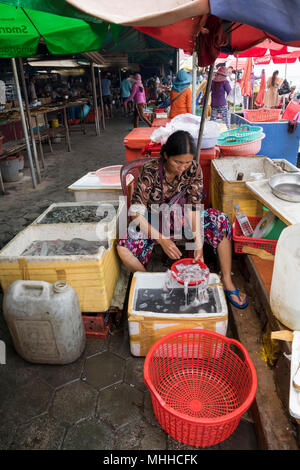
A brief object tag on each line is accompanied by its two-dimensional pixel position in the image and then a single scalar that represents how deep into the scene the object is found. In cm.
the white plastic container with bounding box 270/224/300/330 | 178
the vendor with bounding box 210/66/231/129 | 745
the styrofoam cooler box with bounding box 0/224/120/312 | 224
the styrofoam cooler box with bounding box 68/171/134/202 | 351
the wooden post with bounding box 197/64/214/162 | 258
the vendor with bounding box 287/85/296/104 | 1388
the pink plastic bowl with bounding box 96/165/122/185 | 362
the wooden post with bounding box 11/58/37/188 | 516
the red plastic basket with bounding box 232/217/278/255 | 260
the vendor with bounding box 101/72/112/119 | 1397
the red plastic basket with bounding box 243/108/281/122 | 860
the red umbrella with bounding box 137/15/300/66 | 206
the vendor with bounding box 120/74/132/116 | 1159
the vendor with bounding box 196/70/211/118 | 766
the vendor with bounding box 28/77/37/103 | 1177
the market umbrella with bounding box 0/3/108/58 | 385
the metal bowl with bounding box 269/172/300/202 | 250
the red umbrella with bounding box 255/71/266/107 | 1193
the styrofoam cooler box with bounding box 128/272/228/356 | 206
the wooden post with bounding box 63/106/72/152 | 900
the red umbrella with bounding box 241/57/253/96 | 1131
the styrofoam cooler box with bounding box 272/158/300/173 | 334
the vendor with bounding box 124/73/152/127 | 955
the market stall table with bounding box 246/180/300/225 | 216
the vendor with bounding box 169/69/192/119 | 594
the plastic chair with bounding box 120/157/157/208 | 318
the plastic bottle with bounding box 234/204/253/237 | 298
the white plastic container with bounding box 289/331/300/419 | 135
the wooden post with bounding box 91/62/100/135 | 1035
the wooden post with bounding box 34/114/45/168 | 738
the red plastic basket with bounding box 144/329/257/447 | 158
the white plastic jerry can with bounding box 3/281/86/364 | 200
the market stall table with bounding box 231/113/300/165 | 638
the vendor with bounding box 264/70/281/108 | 1137
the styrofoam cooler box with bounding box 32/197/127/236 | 273
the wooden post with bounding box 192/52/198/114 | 485
